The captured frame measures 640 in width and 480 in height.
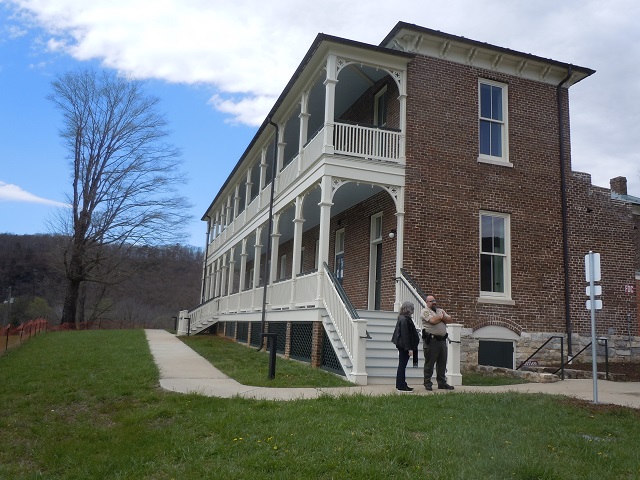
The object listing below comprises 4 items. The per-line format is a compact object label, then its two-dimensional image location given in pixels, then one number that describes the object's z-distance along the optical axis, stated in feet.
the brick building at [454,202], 44.83
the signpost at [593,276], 28.66
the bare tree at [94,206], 120.16
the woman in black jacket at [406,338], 31.58
